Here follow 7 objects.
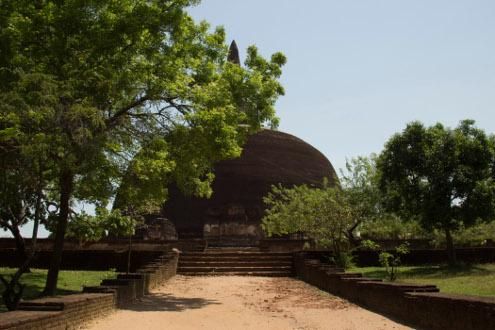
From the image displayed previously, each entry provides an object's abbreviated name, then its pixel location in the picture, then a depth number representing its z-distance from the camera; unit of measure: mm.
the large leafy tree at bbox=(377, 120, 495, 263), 18125
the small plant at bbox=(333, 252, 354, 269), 17594
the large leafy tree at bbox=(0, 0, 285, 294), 9805
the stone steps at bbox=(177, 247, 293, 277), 18188
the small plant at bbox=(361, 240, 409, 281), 13625
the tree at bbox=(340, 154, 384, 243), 23688
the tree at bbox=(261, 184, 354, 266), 18344
